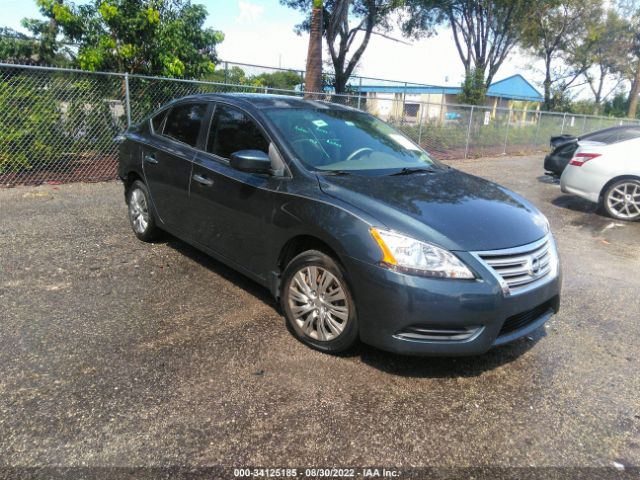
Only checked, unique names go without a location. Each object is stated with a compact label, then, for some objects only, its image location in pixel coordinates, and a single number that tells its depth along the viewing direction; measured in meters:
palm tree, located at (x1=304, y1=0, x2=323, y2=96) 11.78
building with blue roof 14.80
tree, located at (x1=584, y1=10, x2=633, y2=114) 34.03
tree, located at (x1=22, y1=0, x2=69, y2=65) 10.46
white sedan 7.74
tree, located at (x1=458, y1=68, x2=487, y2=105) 20.58
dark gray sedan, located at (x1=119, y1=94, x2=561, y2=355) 2.75
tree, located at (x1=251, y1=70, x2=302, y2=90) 14.23
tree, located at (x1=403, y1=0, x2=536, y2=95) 22.11
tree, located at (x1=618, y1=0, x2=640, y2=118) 31.09
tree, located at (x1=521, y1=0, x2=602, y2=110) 23.53
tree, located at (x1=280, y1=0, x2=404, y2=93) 20.39
